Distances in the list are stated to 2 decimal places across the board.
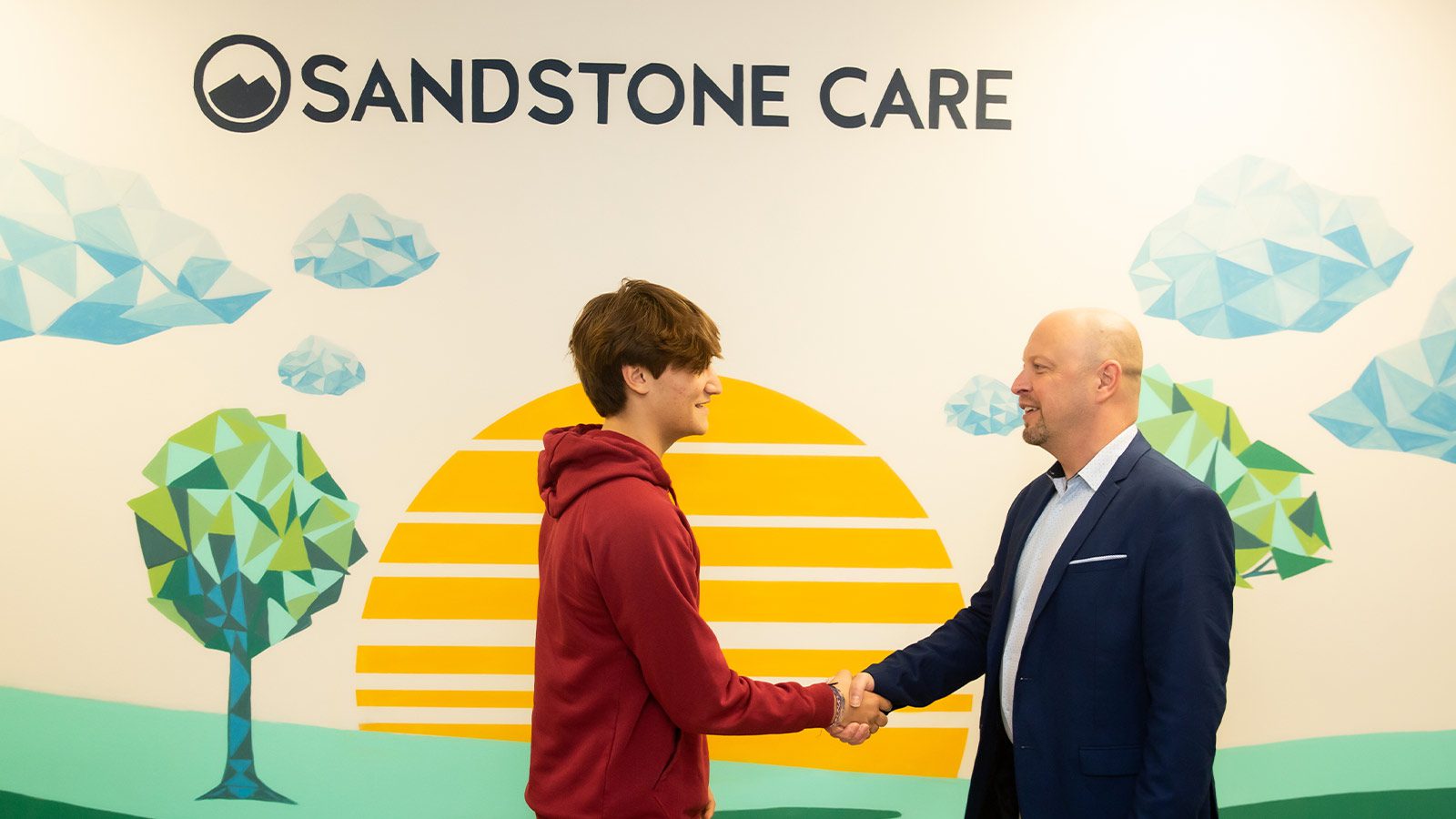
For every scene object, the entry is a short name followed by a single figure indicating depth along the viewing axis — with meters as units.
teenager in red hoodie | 1.94
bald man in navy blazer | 1.91
